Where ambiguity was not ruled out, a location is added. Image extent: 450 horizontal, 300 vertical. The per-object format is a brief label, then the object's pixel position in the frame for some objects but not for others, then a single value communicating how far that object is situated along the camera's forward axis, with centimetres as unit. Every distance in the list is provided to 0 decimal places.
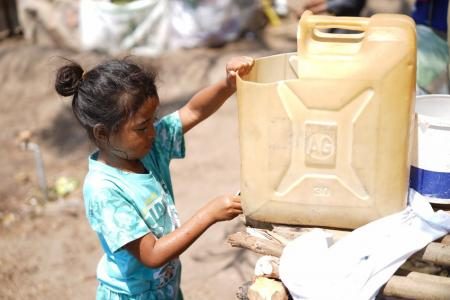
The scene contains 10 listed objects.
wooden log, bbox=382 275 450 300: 161
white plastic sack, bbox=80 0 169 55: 655
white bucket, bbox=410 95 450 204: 175
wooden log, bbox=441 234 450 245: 171
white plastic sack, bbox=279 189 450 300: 161
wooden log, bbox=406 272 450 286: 165
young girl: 194
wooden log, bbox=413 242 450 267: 166
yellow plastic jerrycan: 158
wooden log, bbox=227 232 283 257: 176
